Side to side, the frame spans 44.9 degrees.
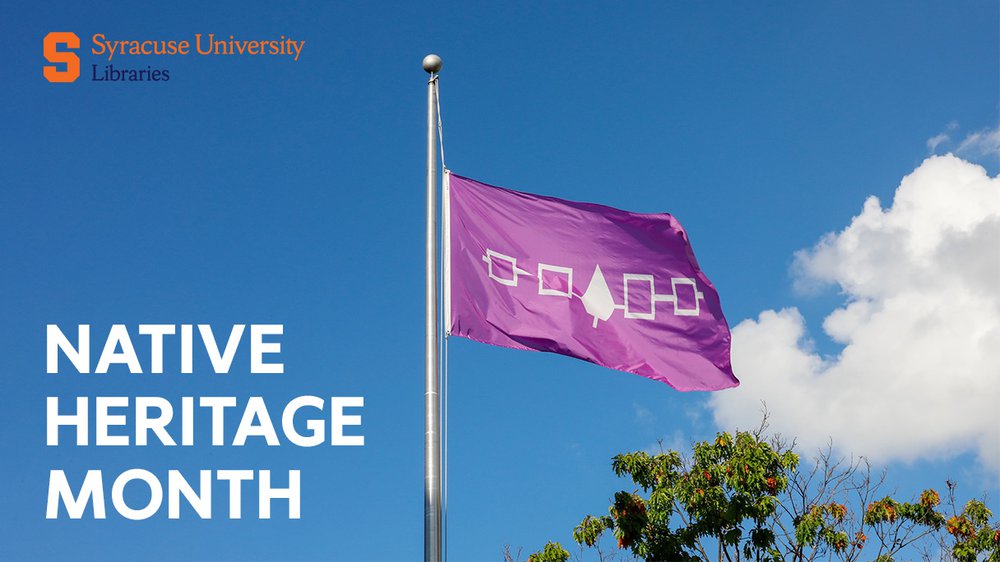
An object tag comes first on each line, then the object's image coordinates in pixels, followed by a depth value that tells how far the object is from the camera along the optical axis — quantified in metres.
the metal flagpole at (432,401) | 10.29
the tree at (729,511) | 21.70
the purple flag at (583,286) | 12.48
